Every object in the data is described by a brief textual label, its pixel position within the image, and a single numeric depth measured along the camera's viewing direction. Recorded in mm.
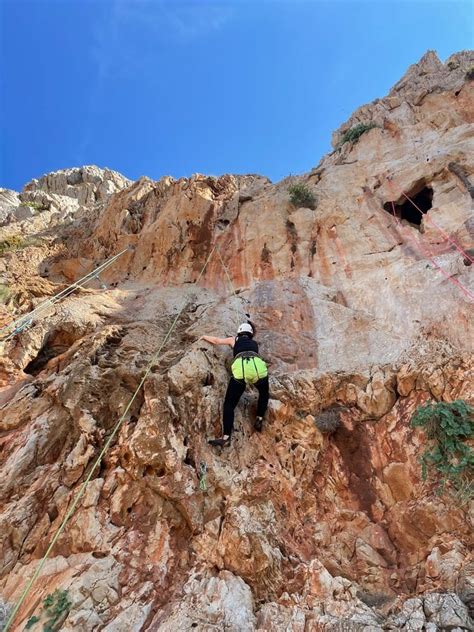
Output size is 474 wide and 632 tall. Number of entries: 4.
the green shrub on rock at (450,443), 5680
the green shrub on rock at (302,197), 13125
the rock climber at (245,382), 6688
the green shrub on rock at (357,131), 15484
